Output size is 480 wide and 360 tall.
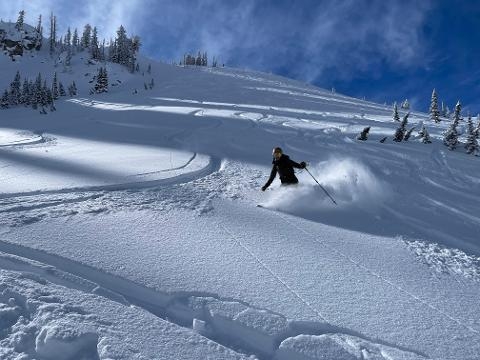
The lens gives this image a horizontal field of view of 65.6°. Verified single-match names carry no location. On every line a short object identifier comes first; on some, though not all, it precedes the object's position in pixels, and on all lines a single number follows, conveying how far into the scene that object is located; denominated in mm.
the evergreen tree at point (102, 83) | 64875
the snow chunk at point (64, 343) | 3236
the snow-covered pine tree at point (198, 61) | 118188
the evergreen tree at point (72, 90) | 61594
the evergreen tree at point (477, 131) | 19047
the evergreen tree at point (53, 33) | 95312
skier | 9508
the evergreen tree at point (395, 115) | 31242
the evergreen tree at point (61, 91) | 62697
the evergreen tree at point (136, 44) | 104250
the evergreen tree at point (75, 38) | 107088
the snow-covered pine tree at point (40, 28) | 99075
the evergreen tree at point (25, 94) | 58706
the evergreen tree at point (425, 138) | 19859
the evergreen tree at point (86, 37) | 103638
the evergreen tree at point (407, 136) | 20034
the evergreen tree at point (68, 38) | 105638
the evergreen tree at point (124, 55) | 87306
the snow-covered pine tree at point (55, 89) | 61306
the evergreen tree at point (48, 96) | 51412
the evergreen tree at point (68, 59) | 80938
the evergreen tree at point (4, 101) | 57469
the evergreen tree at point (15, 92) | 59469
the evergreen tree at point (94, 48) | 87125
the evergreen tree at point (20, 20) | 95619
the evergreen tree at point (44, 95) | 52831
